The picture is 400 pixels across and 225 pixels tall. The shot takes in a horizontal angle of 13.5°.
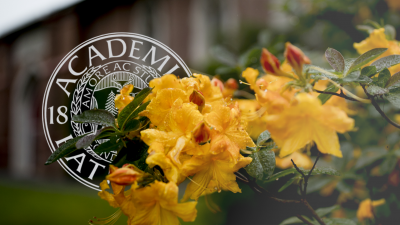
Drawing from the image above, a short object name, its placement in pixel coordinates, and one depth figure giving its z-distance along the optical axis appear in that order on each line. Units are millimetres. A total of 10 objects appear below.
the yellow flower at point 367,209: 1203
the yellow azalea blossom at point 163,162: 1034
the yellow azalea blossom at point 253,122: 1132
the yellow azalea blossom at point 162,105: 1059
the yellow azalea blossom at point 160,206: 1034
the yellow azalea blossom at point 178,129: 1046
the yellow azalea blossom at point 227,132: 1050
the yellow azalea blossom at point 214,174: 1055
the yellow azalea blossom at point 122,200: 1060
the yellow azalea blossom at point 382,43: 1111
